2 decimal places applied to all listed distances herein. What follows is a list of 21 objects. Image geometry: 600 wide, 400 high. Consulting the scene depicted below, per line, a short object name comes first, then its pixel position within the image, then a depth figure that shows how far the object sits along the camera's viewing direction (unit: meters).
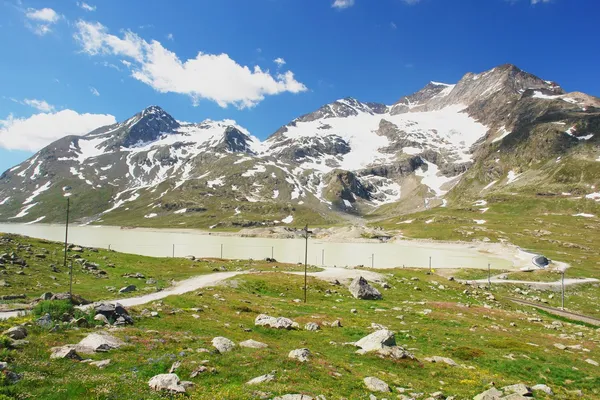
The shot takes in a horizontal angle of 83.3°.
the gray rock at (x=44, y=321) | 18.86
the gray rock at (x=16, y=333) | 16.27
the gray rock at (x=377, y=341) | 22.80
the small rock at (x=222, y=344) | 19.53
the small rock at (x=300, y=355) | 18.66
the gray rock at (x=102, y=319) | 22.14
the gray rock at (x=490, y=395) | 15.52
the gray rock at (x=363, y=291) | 50.31
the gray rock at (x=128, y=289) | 39.69
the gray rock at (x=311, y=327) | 28.72
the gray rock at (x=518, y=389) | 16.81
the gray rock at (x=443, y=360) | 22.11
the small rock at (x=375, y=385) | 16.16
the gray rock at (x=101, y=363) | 15.01
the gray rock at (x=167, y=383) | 13.22
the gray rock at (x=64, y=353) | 15.11
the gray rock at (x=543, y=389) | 17.91
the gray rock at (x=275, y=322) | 27.99
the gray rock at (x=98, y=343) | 16.76
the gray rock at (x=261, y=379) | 14.80
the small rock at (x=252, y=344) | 20.88
